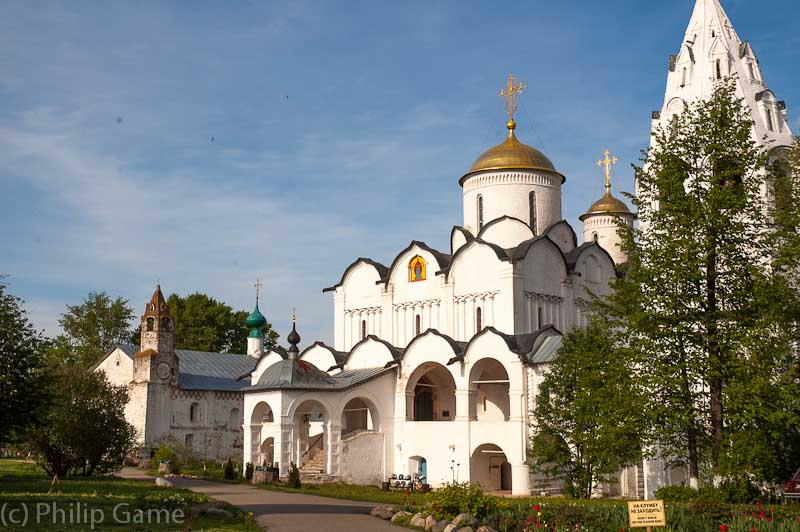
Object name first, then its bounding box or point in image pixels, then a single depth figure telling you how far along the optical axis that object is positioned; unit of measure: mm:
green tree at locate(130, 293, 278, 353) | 57719
